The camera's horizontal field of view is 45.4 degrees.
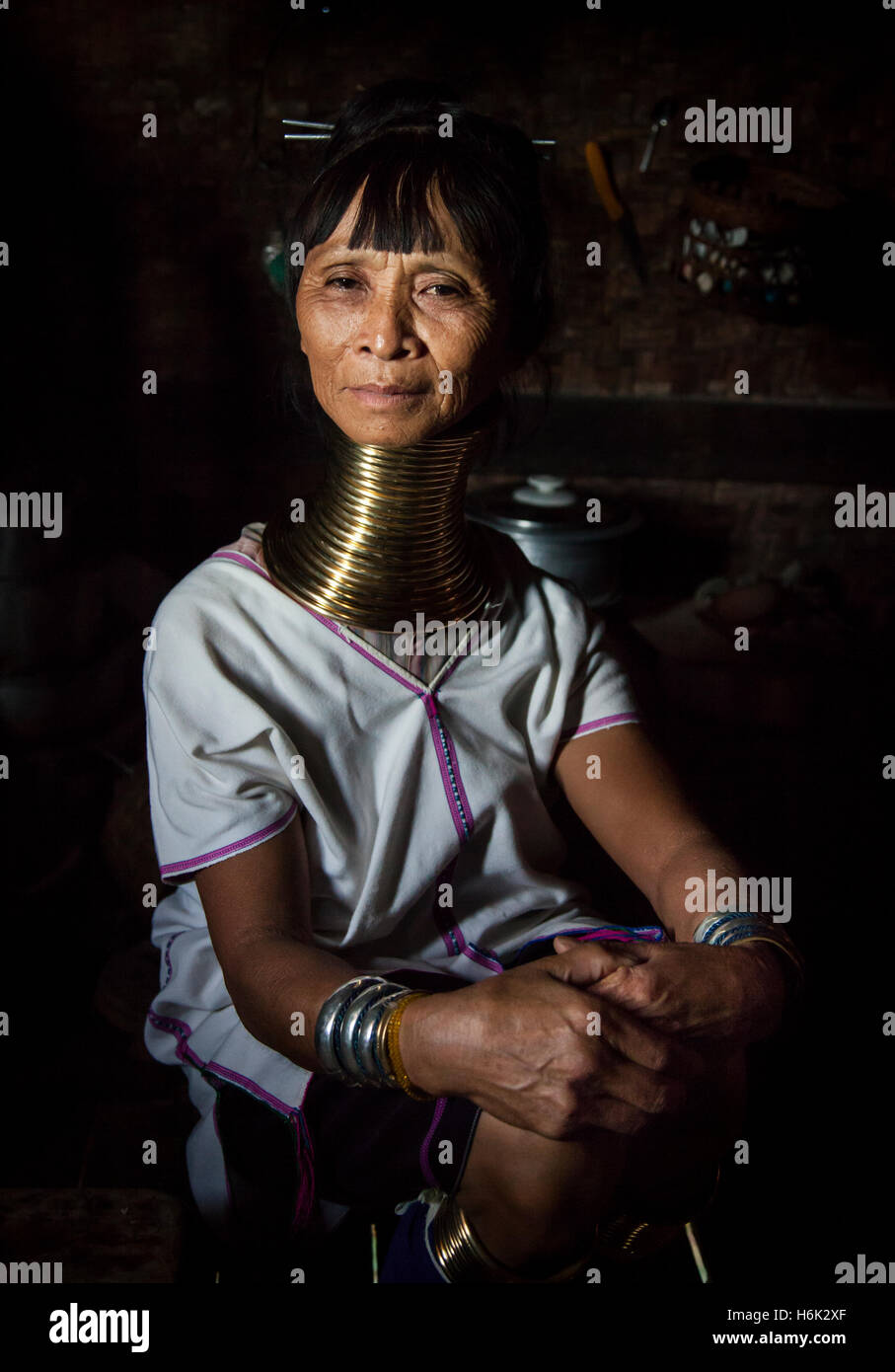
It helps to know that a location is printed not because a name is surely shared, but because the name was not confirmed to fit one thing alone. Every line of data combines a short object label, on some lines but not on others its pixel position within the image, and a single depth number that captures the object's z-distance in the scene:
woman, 1.32
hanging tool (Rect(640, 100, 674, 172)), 3.22
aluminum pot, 3.09
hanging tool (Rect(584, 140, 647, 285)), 3.18
